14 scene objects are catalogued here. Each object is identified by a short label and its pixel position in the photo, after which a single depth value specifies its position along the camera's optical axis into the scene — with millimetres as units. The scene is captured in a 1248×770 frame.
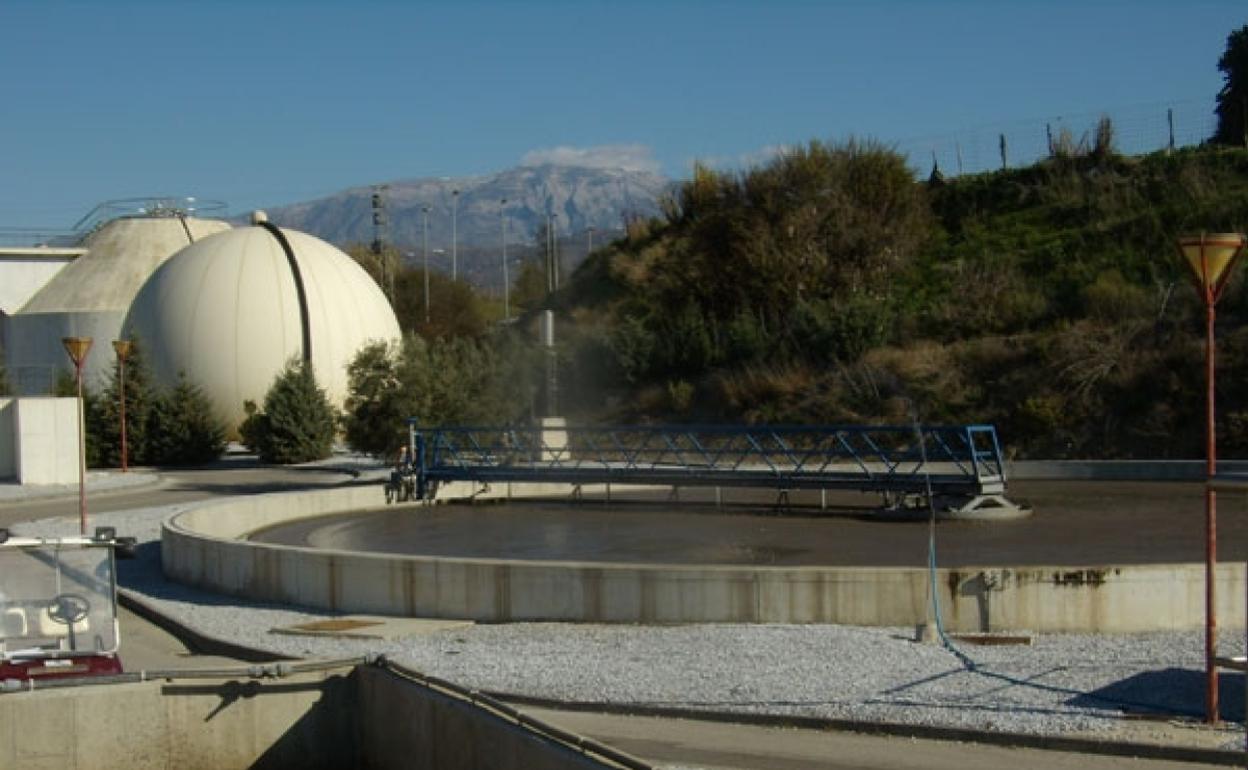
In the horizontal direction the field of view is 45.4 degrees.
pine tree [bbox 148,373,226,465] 44031
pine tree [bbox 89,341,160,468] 43719
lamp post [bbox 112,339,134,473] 39828
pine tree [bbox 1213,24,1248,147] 57969
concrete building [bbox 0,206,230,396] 65250
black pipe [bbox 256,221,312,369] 49969
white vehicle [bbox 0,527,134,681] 11031
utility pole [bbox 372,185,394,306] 82500
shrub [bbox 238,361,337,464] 42656
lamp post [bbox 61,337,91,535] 27234
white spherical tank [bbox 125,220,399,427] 49500
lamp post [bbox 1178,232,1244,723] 11289
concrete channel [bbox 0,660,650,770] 10055
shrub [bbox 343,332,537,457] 35219
